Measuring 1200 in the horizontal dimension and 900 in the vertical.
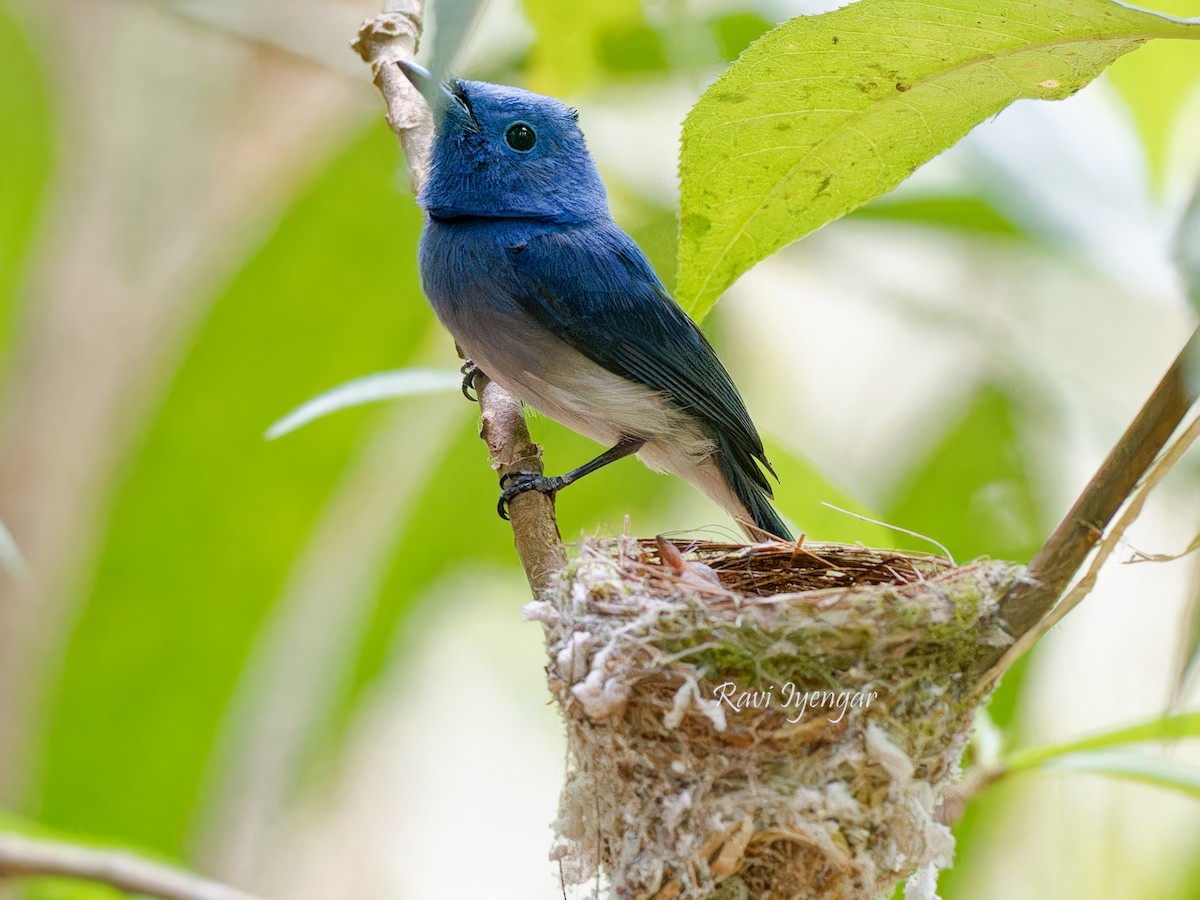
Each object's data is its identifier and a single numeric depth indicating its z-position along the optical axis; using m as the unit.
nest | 3.50
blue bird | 3.57
